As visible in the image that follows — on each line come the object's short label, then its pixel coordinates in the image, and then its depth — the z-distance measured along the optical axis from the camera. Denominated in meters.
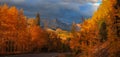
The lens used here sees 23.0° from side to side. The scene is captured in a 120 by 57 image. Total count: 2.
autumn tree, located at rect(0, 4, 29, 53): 66.50
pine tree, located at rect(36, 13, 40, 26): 119.31
